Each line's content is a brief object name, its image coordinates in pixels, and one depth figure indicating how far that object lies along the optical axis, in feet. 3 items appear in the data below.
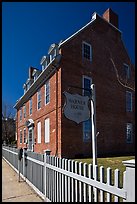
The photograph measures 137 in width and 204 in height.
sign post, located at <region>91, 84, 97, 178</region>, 15.75
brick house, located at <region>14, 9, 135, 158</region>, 51.01
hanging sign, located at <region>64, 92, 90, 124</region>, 16.69
